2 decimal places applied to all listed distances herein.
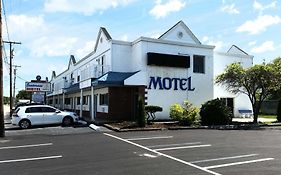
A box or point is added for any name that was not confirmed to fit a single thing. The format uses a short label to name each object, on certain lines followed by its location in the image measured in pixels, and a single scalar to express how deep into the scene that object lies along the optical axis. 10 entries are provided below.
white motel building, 16.70
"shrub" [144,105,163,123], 14.68
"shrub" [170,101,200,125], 14.18
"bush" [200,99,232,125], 14.62
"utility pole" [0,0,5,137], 11.25
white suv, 14.24
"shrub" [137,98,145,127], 13.16
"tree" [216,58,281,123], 15.20
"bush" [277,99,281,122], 17.55
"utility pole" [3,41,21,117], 31.09
